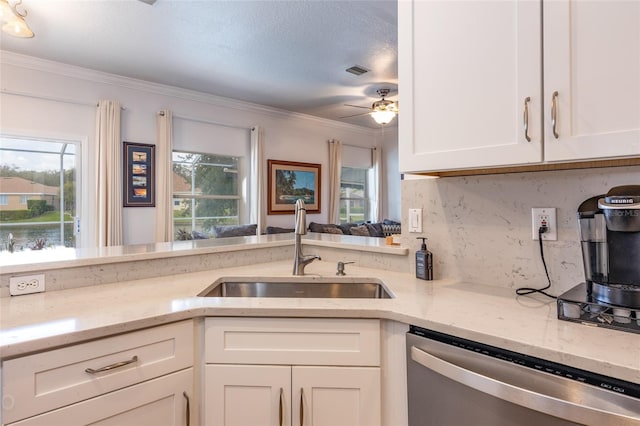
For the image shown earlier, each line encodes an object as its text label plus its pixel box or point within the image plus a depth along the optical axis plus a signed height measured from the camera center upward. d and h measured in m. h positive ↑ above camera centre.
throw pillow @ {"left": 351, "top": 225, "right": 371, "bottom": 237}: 4.96 -0.24
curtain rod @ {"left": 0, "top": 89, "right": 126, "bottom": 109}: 3.40 +1.17
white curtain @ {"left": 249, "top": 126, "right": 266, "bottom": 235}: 5.06 +0.50
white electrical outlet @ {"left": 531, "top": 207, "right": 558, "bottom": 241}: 1.33 -0.03
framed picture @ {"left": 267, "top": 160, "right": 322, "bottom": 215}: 5.37 +0.45
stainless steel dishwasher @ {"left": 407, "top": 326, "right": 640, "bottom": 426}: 0.78 -0.43
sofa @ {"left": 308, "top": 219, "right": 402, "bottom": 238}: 4.94 -0.22
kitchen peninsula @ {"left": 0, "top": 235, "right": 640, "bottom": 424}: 0.89 -0.32
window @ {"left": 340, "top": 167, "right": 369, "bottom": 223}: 6.59 +0.35
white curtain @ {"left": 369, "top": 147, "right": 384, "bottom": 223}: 6.73 +0.53
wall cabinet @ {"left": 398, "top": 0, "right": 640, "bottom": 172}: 0.96 +0.41
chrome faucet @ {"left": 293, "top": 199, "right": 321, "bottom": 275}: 1.78 -0.18
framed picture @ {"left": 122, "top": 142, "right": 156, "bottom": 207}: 4.07 +0.46
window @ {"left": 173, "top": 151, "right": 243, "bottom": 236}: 4.61 +0.31
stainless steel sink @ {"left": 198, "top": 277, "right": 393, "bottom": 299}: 1.73 -0.36
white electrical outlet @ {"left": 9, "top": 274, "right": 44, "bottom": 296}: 1.36 -0.27
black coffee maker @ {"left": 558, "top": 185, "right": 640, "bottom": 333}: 0.98 -0.16
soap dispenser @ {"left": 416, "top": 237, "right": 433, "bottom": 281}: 1.62 -0.23
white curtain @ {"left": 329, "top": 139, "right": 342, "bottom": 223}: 6.08 +0.58
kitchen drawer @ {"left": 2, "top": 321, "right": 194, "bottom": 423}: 0.94 -0.45
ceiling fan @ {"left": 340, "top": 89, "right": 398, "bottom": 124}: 4.36 +1.28
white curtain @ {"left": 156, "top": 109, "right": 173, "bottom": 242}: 4.24 +0.48
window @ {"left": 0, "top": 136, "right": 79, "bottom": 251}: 3.54 +0.23
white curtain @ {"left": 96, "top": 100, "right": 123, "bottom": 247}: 3.82 +0.43
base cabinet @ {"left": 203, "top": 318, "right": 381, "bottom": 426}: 1.19 -0.53
